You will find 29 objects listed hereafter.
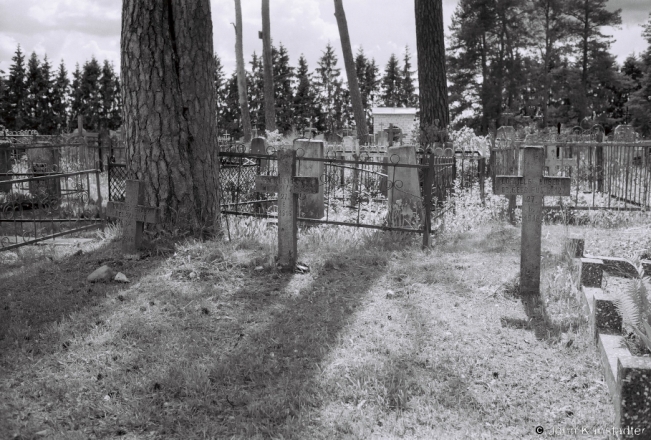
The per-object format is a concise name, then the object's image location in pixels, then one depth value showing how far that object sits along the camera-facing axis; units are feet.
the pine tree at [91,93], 181.78
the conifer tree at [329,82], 224.94
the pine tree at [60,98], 177.57
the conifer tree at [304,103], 197.47
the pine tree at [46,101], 171.42
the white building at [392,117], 166.91
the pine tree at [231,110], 183.49
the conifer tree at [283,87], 196.75
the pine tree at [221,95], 185.98
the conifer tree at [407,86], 241.35
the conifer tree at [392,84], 244.01
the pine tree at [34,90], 171.83
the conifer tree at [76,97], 181.27
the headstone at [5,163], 41.97
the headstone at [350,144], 48.30
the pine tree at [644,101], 118.21
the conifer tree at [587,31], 132.77
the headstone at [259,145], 40.68
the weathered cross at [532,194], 17.66
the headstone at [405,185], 30.42
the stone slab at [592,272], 16.15
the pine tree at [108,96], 183.83
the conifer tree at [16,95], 166.56
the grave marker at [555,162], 44.39
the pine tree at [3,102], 159.49
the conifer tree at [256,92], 191.72
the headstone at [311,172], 33.12
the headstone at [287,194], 19.36
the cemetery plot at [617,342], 8.69
